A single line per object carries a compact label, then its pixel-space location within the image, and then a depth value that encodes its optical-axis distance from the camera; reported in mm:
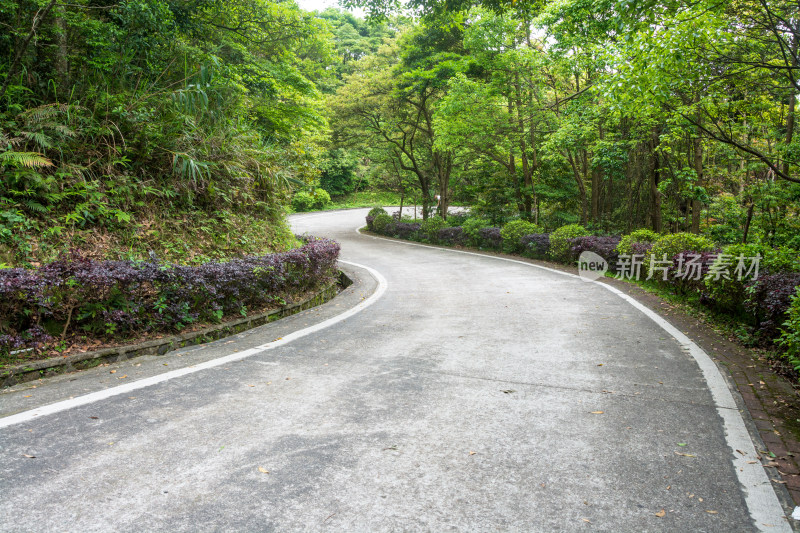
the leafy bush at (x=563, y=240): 13375
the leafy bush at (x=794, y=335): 4148
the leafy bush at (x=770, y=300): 5031
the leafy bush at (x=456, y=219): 21109
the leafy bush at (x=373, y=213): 24469
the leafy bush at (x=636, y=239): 10934
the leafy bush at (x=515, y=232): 15680
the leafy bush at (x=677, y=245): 8344
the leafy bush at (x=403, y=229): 21031
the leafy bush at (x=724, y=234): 11977
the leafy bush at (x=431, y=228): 19750
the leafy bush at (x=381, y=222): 22672
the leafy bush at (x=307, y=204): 38334
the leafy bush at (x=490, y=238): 16828
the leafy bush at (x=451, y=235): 18469
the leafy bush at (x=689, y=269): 7462
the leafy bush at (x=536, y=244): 14438
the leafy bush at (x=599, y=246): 11672
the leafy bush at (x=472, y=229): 17766
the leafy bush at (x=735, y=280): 6184
